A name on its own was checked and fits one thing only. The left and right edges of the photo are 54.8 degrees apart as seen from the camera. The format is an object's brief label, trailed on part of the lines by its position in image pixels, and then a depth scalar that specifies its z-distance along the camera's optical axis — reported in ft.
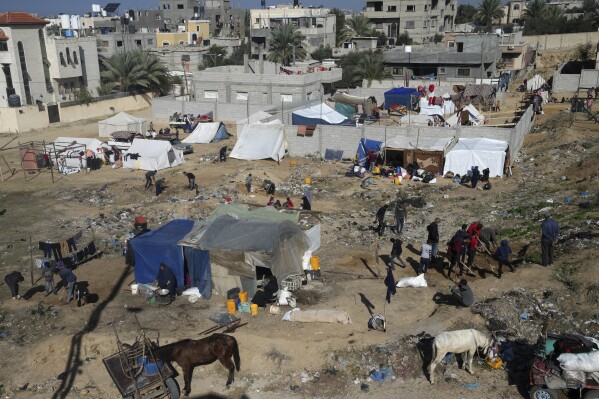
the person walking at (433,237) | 52.60
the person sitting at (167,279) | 47.85
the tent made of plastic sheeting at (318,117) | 105.19
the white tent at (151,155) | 91.45
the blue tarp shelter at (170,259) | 48.78
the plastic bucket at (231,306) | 45.32
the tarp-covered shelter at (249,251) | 47.39
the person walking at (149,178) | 79.82
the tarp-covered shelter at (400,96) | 125.80
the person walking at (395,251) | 51.88
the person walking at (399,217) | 60.90
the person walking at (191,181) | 78.23
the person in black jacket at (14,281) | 48.57
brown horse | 36.09
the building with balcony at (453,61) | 154.61
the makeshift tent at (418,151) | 82.60
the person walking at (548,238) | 47.60
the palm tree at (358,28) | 232.94
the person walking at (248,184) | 77.46
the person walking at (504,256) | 48.47
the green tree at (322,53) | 211.61
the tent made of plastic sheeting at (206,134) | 110.32
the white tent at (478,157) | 79.46
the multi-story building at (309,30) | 225.56
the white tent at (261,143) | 94.02
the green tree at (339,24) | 233.17
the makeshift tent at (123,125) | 112.47
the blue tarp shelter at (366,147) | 89.25
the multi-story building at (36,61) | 137.49
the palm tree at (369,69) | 152.56
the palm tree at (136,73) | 156.15
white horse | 35.96
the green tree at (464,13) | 330.75
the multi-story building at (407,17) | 242.78
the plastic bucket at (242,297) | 46.26
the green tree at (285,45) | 184.44
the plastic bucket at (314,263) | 51.31
